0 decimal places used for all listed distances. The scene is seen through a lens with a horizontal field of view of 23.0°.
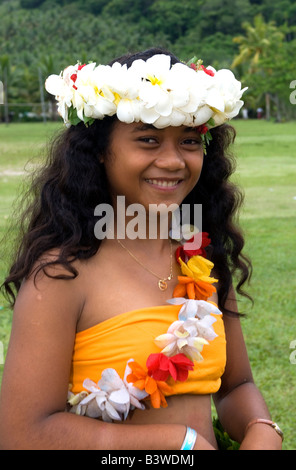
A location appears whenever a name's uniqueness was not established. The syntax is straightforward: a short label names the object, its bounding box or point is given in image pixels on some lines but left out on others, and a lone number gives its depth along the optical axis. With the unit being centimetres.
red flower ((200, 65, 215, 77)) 217
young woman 189
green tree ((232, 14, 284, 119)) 4791
